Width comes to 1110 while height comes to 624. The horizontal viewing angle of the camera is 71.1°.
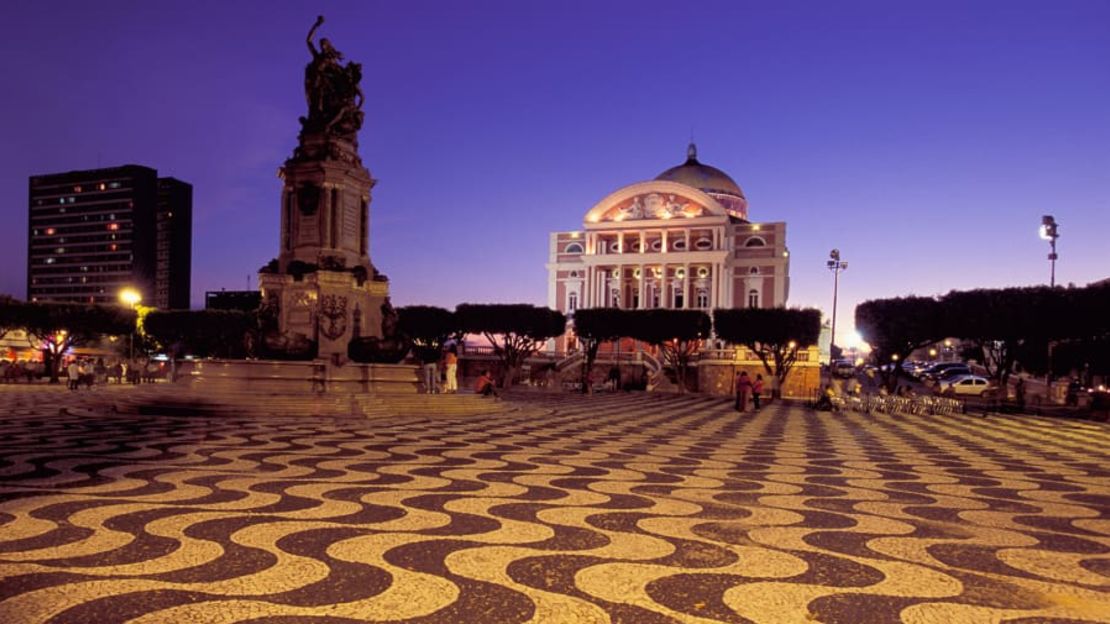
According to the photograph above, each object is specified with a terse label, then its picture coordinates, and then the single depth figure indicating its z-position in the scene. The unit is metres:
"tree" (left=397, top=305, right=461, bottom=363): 51.03
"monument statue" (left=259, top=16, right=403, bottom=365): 21.44
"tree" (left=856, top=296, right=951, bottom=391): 43.03
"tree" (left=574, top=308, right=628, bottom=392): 52.69
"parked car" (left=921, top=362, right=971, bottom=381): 61.60
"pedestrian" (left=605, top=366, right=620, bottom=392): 49.66
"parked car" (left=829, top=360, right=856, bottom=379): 78.61
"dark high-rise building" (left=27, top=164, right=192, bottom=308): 168.00
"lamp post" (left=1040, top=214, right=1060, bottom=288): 38.69
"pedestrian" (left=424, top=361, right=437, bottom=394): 24.94
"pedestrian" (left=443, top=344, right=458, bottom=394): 25.44
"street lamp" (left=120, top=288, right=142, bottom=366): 46.35
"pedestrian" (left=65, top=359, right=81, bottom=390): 31.56
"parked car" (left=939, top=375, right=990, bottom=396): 50.19
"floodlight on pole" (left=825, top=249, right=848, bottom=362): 62.57
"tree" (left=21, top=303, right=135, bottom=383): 44.56
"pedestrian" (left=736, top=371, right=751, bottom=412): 29.60
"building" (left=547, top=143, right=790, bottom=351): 83.81
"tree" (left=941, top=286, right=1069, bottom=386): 36.91
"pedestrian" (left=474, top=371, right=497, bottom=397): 28.82
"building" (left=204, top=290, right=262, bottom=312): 100.88
